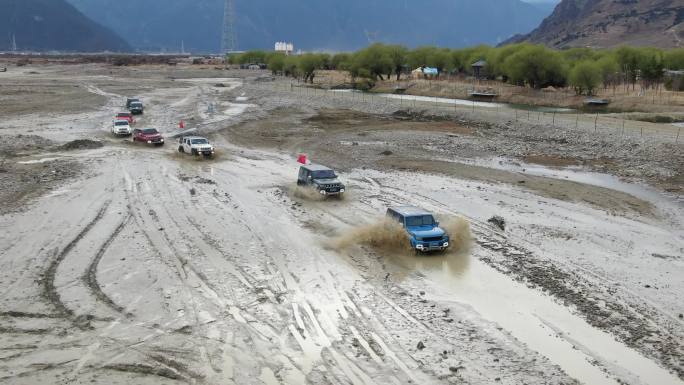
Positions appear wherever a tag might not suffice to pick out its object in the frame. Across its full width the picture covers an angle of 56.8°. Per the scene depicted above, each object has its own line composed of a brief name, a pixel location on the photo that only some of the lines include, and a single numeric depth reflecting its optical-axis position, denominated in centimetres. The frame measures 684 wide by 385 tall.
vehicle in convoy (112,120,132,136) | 5434
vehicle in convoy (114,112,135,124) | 6222
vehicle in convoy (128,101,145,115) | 7338
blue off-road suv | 2358
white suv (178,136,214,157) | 4466
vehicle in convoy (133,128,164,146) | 4995
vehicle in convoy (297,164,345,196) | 3241
